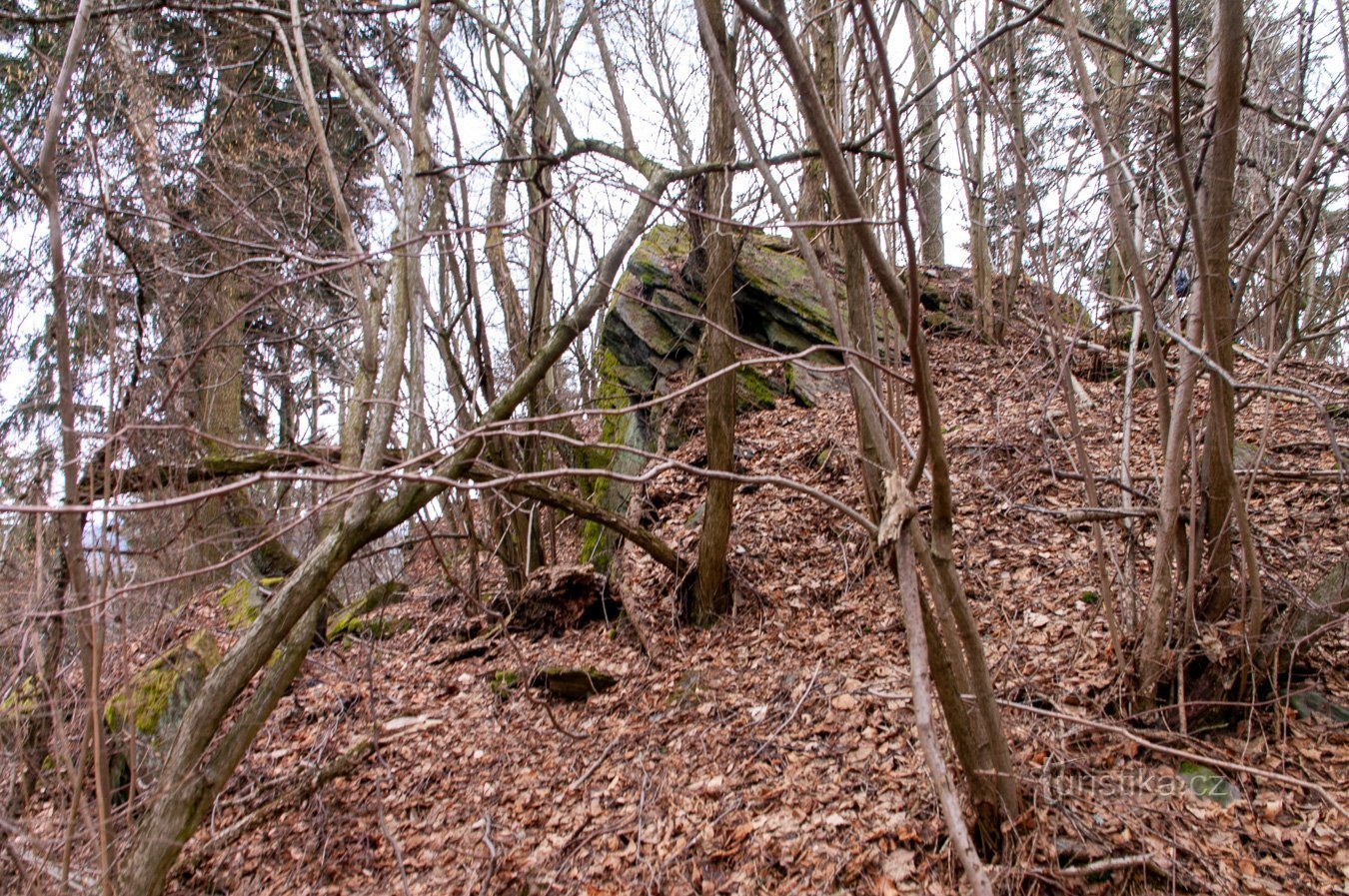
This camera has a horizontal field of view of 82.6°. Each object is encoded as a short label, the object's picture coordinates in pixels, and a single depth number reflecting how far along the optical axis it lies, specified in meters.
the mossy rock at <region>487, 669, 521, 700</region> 5.14
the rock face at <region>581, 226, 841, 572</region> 7.88
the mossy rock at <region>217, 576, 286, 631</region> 6.39
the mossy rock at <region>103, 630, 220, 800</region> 4.38
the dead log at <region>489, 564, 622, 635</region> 5.82
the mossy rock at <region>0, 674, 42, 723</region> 3.06
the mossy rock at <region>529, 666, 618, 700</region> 4.92
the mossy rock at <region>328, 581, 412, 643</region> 6.28
